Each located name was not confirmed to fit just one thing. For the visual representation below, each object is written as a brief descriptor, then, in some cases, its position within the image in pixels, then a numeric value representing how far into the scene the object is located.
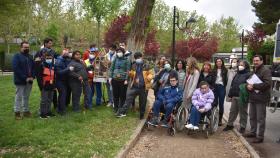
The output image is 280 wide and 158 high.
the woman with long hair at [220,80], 6.35
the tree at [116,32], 23.61
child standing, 5.92
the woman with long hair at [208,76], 6.19
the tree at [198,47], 31.24
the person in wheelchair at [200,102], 5.68
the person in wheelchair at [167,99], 5.89
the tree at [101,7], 16.92
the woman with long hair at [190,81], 6.12
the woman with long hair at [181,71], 6.34
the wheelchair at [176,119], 5.77
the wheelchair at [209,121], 5.79
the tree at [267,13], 23.06
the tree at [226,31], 38.83
